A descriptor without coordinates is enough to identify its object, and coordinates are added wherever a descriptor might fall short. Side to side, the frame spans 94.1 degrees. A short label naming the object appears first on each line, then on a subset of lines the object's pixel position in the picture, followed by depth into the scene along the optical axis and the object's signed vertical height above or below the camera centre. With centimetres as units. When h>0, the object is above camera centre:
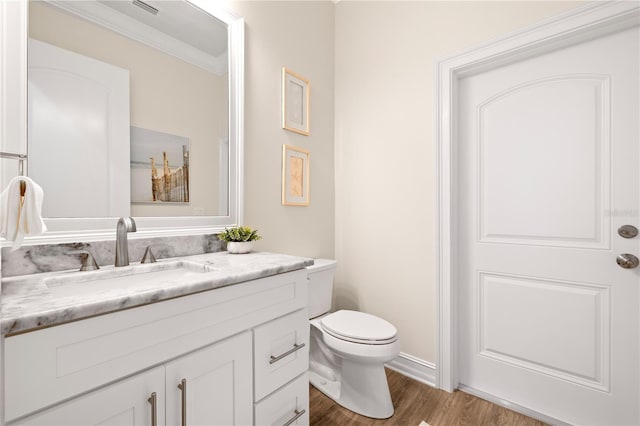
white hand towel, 73 +0
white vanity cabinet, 62 -40
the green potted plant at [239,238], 148 -13
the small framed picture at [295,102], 192 +74
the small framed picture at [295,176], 193 +24
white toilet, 154 -75
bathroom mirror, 107 +41
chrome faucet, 110 -13
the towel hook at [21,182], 74 +8
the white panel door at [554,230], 139 -10
